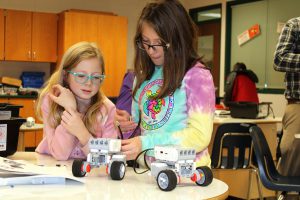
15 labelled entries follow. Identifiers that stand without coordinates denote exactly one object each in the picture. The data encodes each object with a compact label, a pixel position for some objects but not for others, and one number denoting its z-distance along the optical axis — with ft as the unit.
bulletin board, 23.77
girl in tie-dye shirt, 5.50
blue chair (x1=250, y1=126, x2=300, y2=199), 8.85
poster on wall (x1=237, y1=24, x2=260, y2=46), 25.18
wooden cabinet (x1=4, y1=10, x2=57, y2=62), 24.08
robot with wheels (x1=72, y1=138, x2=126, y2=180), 4.86
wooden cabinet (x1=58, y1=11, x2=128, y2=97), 24.86
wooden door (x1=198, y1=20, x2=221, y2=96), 27.80
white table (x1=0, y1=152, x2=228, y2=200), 4.13
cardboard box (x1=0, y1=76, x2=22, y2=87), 23.13
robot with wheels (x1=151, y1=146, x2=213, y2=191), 4.41
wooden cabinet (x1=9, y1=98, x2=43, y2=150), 23.17
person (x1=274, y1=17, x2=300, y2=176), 10.72
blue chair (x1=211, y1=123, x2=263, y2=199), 12.28
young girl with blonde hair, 6.17
